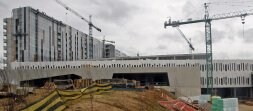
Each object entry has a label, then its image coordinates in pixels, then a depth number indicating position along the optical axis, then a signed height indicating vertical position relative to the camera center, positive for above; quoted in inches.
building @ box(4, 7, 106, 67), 2497.3 +209.6
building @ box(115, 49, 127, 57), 4691.6 +59.6
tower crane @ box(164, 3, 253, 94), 1704.1 +106.3
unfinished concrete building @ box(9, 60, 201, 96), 1640.1 -94.9
